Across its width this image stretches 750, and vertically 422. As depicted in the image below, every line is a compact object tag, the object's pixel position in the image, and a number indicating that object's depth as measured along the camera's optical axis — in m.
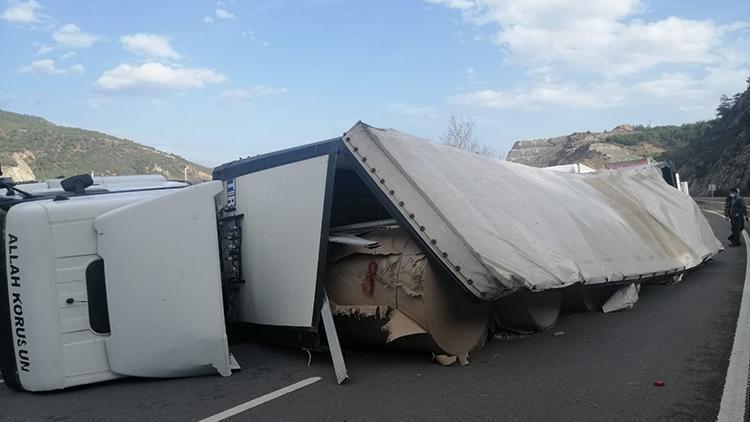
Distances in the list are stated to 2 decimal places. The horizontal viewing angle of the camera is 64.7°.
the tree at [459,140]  46.86
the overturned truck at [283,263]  4.83
